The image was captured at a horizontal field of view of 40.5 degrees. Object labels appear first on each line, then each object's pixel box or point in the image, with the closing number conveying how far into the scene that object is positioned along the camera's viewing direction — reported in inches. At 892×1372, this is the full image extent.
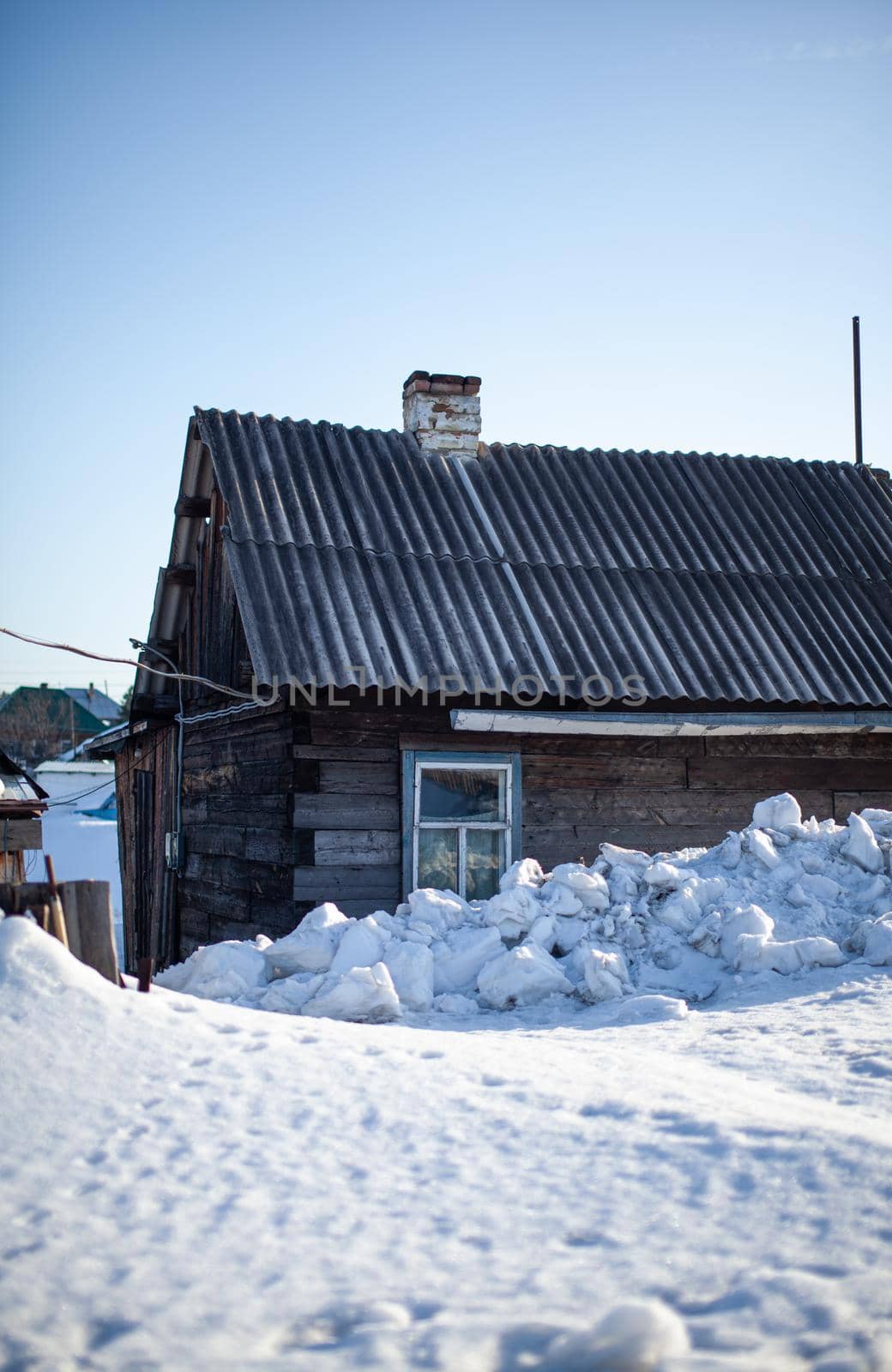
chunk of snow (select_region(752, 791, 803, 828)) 313.9
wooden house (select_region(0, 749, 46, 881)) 444.5
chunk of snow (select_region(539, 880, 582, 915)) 283.6
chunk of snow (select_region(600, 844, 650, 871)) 301.6
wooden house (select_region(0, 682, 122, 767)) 2615.7
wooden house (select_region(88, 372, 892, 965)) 369.7
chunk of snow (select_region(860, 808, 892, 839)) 314.3
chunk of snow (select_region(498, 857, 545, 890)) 294.5
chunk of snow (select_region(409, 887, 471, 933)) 286.2
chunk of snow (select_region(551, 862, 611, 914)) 286.5
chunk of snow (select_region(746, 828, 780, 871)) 295.7
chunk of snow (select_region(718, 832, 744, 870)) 301.7
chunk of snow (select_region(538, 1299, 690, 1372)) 102.2
